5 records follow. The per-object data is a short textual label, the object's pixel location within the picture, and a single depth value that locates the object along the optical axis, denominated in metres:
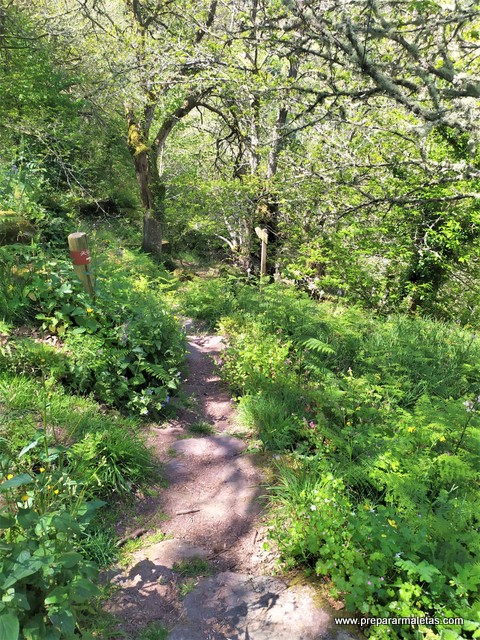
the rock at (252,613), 2.23
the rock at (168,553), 2.78
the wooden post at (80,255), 4.43
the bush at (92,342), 4.05
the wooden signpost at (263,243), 10.42
